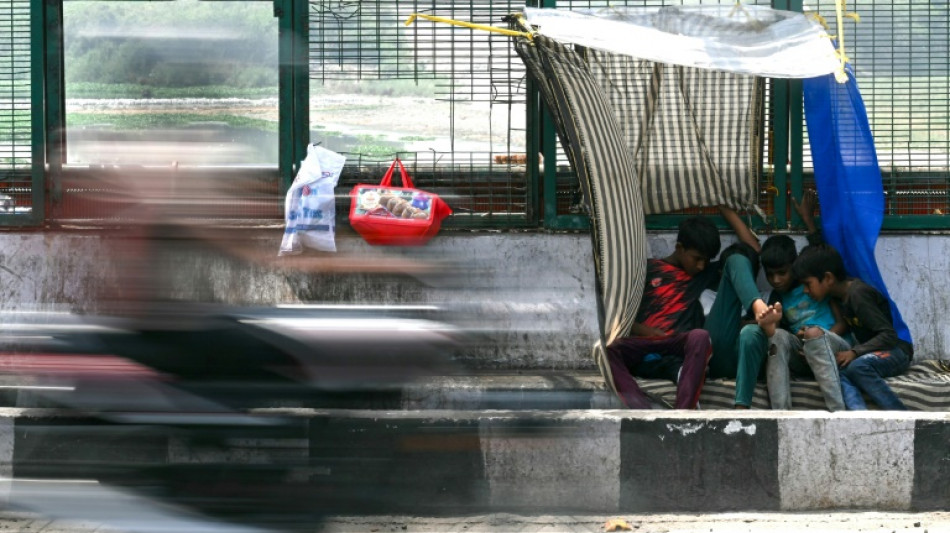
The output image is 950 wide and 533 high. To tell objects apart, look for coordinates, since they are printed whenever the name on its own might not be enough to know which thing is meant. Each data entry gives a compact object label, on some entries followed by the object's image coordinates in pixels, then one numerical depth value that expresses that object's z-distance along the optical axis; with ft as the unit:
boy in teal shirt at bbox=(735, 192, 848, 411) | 36.52
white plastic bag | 40.78
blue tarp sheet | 40.11
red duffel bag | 40.27
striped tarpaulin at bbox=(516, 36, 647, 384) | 37.32
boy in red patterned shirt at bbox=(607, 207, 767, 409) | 36.88
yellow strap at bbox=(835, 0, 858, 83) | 37.70
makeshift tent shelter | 37.50
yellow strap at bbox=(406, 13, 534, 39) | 37.47
